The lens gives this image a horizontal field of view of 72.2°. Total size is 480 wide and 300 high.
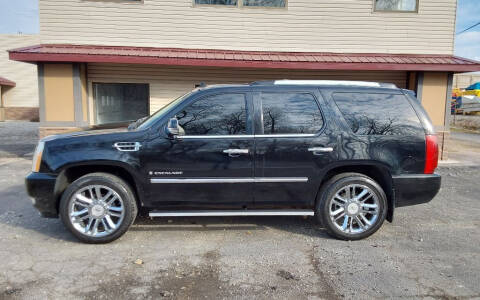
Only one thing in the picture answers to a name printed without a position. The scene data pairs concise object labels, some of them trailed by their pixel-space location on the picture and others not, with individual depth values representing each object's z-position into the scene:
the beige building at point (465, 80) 37.34
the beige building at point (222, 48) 9.43
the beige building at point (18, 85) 27.28
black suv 3.88
